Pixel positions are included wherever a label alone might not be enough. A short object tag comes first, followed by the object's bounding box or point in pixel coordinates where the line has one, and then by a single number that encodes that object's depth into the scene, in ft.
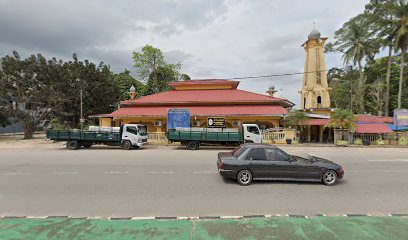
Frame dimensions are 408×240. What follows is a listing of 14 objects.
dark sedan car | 24.48
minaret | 109.91
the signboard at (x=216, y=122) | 77.95
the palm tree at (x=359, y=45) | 114.42
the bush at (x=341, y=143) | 71.03
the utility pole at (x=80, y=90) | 114.62
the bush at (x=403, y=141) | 71.46
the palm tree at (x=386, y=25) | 98.52
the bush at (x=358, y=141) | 72.33
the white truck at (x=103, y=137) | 59.06
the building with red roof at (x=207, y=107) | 80.94
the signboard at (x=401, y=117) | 77.05
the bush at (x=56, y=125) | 92.64
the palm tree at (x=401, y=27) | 93.91
